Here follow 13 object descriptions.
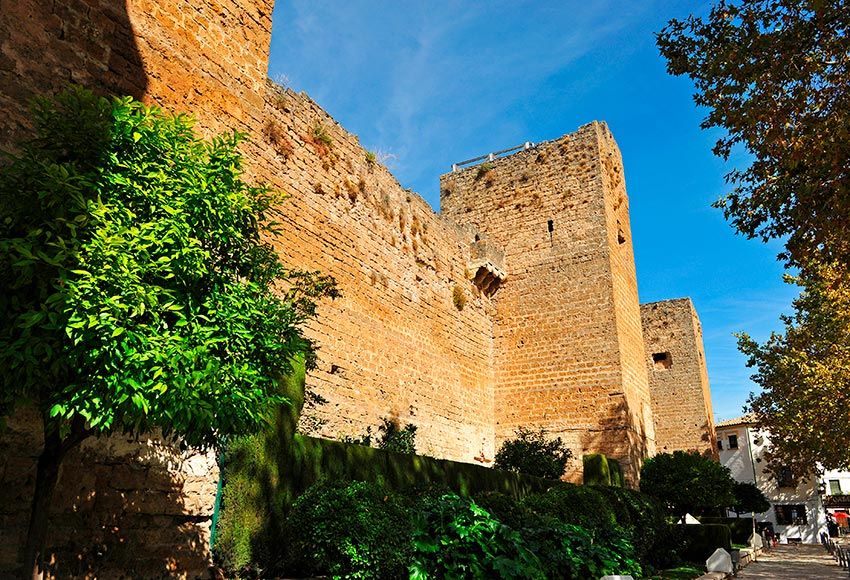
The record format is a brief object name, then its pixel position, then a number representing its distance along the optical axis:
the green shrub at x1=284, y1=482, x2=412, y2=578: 5.48
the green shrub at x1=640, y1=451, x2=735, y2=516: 15.97
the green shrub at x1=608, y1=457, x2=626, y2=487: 15.98
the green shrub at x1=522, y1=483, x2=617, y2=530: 9.76
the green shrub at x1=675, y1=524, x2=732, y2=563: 15.10
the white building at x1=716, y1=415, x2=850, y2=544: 38.81
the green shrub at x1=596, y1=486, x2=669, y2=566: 10.97
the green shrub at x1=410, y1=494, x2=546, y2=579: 5.41
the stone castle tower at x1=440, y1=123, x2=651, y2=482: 18.02
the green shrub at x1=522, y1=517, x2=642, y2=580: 6.17
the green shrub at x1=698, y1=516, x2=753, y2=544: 24.80
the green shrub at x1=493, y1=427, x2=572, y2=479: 16.88
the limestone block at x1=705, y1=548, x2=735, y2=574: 11.57
